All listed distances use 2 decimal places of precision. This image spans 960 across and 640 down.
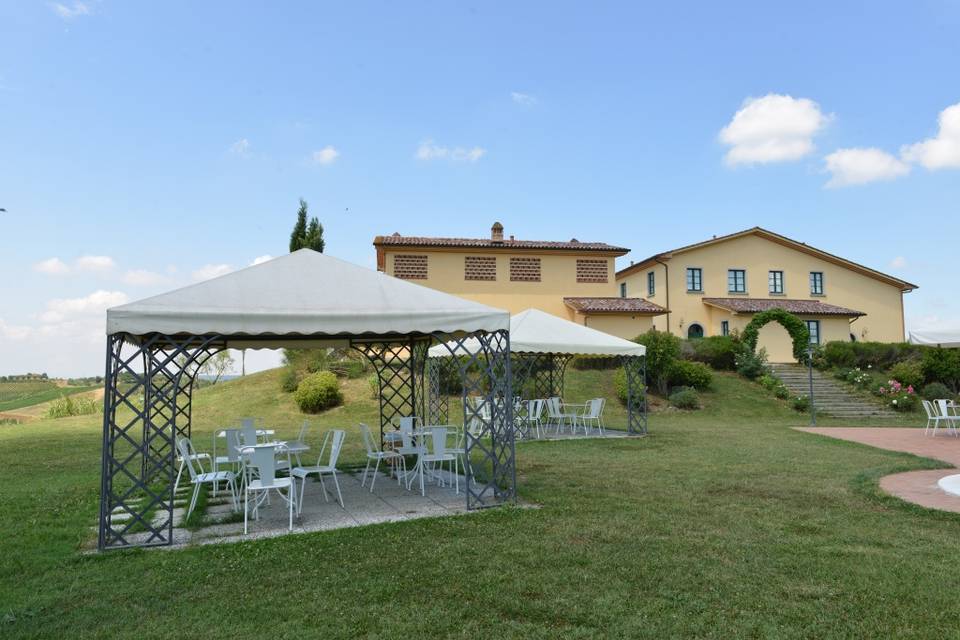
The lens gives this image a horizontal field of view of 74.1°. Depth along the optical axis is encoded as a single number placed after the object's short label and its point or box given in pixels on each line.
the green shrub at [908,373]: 22.11
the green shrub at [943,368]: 22.81
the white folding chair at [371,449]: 8.15
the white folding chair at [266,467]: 6.27
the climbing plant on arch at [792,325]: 26.61
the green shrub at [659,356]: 21.69
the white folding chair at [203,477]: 6.80
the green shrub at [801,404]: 20.84
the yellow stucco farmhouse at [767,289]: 30.22
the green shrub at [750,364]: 24.05
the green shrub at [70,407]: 21.88
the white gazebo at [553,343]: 13.45
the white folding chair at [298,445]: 8.03
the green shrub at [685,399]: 20.64
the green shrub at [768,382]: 22.70
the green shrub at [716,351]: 24.56
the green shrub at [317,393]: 20.48
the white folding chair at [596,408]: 14.98
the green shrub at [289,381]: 22.64
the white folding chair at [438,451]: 7.80
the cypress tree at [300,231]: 27.97
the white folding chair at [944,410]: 14.23
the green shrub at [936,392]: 21.81
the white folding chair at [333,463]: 6.82
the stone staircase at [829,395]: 20.58
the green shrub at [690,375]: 21.84
